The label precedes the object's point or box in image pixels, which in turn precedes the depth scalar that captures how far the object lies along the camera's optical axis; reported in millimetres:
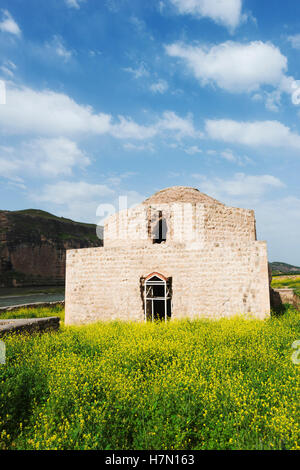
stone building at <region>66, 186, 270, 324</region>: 9898
